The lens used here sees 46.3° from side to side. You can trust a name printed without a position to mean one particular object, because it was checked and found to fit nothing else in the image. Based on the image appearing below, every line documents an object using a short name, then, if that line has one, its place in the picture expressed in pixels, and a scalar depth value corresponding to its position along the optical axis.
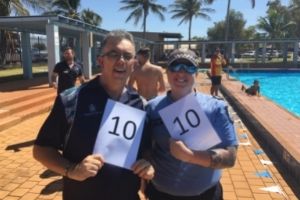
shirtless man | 5.46
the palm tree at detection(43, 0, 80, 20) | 36.53
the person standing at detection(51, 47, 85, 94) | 6.42
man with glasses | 1.79
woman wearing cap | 2.02
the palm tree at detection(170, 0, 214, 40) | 48.12
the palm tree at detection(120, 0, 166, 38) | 44.38
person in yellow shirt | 11.90
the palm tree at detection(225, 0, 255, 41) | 37.76
